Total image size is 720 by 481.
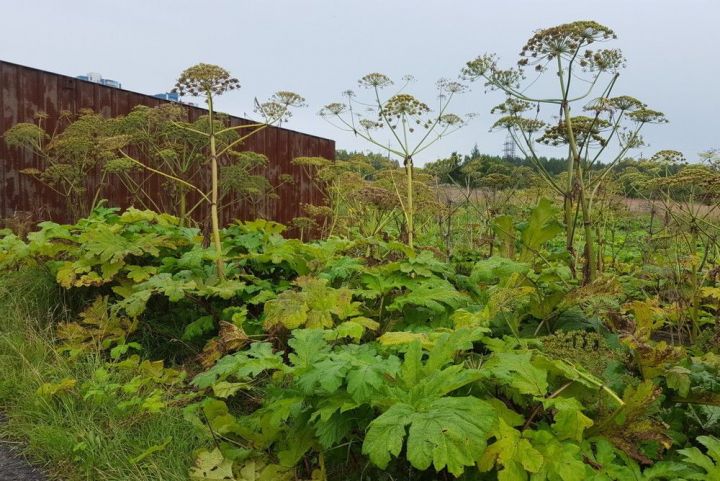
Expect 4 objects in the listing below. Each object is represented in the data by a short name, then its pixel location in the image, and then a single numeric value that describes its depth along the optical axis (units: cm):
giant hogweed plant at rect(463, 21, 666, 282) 323
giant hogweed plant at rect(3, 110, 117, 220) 571
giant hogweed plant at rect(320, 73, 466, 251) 474
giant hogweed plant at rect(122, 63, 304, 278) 366
